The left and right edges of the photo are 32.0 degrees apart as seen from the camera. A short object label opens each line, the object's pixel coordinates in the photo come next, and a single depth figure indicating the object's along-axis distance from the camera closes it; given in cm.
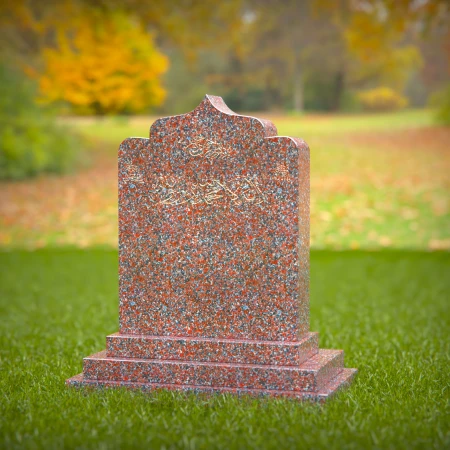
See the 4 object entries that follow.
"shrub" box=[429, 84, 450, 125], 2177
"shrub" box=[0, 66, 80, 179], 1980
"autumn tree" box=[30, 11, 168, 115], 1966
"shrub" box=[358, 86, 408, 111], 2169
